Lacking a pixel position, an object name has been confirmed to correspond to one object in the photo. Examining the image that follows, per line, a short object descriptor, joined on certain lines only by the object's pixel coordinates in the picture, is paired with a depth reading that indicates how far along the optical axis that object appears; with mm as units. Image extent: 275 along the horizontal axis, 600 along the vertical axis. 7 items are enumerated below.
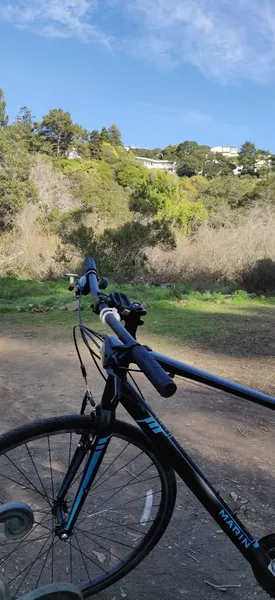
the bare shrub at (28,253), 14367
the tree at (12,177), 19125
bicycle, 1415
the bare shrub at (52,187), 21562
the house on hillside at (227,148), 97812
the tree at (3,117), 23834
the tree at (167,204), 15898
